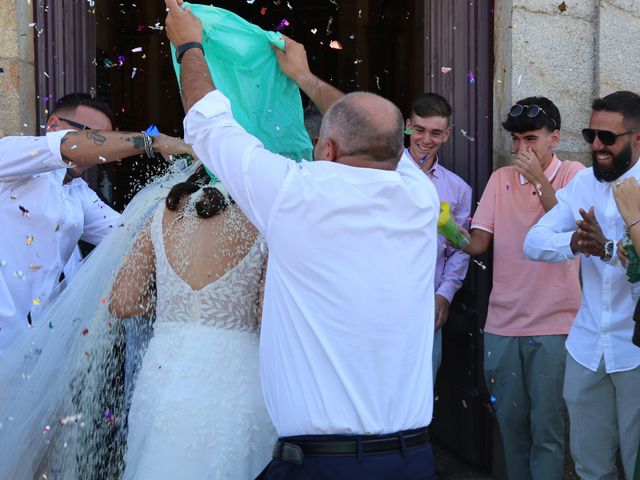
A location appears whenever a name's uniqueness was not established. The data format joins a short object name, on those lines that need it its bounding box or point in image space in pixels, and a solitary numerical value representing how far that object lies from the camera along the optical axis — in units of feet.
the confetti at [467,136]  17.62
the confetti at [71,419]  10.96
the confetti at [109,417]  11.32
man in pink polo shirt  14.99
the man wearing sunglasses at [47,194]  11.36
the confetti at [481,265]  17.20
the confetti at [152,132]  11.35
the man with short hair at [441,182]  16.30
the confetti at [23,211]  12.41
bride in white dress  9.45
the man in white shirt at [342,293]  8.13
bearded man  12.71
